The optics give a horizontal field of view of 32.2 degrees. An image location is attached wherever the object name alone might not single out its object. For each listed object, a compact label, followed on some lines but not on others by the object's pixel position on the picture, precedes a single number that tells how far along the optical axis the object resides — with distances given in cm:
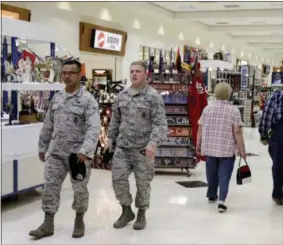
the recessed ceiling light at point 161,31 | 1541
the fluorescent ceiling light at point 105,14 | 1188
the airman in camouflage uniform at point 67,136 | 401
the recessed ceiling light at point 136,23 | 1367
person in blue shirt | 539
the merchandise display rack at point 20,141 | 502
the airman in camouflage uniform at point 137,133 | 428
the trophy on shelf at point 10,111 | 528
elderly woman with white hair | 513
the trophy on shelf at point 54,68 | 577
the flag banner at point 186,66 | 719
